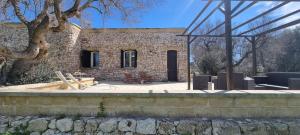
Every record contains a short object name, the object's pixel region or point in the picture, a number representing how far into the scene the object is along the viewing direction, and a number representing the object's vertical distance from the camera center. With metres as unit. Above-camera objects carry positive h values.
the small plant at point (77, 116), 1.93 -0.69
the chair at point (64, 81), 4.17 -0.35
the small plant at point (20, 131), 1.87 -0.89
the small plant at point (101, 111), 1.93 -0.61
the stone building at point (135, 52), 7.80 +1.13
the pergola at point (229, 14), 2.15 +1.11
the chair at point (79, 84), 4.89 -0.53
